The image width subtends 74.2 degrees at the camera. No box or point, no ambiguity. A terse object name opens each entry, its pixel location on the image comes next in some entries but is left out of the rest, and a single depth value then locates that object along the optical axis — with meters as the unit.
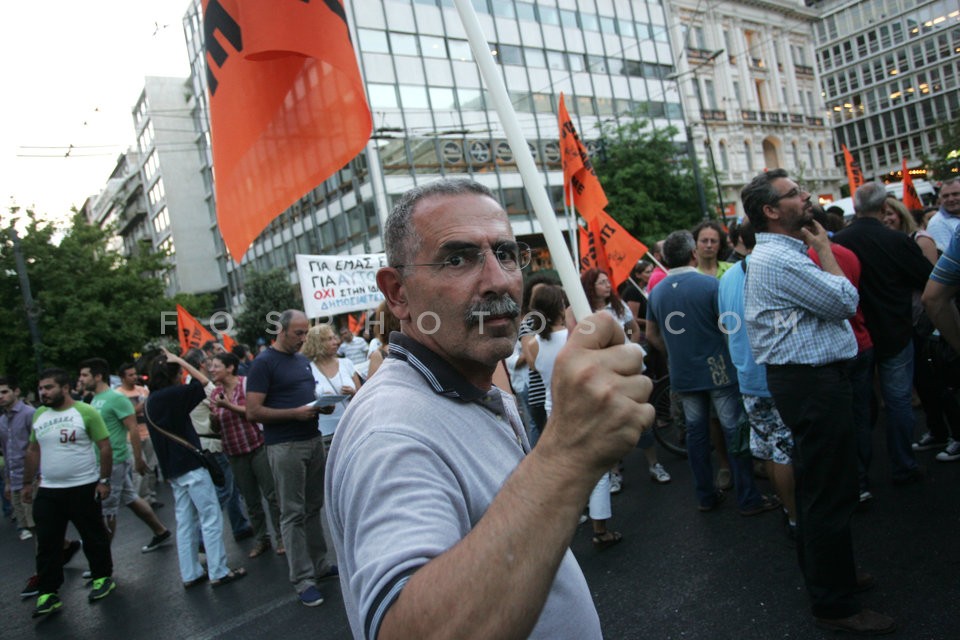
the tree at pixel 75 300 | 21.67
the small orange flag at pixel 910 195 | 10.22
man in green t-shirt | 6.59
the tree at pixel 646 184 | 25.59
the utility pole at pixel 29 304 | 15.93
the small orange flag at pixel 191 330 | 11.19
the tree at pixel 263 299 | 33.25
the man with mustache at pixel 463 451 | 0.88
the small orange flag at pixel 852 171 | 11.08
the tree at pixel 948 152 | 38.81
